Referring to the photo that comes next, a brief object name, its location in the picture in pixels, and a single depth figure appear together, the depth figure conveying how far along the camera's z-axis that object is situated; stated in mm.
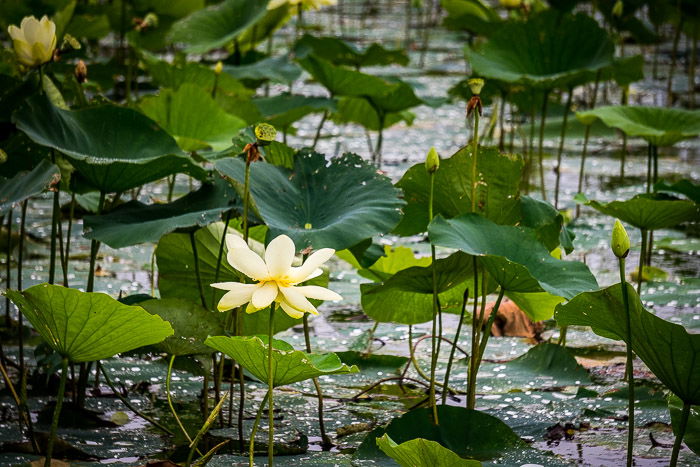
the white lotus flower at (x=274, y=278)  8604
